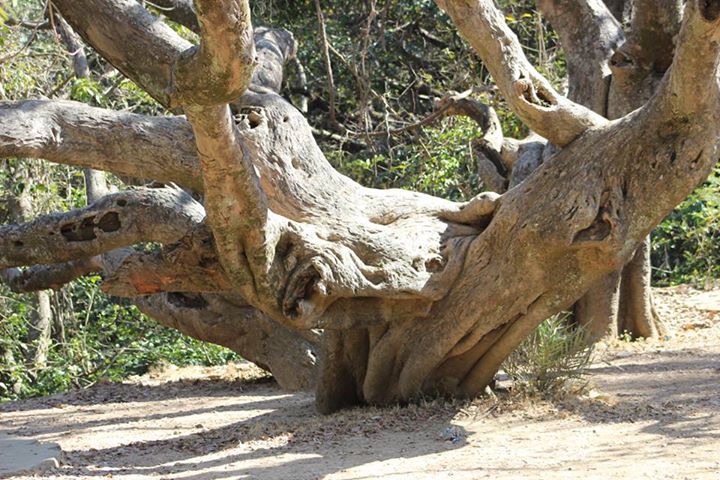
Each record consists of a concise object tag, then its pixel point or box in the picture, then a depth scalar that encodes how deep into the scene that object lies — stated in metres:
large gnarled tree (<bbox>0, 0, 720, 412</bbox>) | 11.44
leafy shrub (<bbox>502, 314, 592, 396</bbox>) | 13.09
